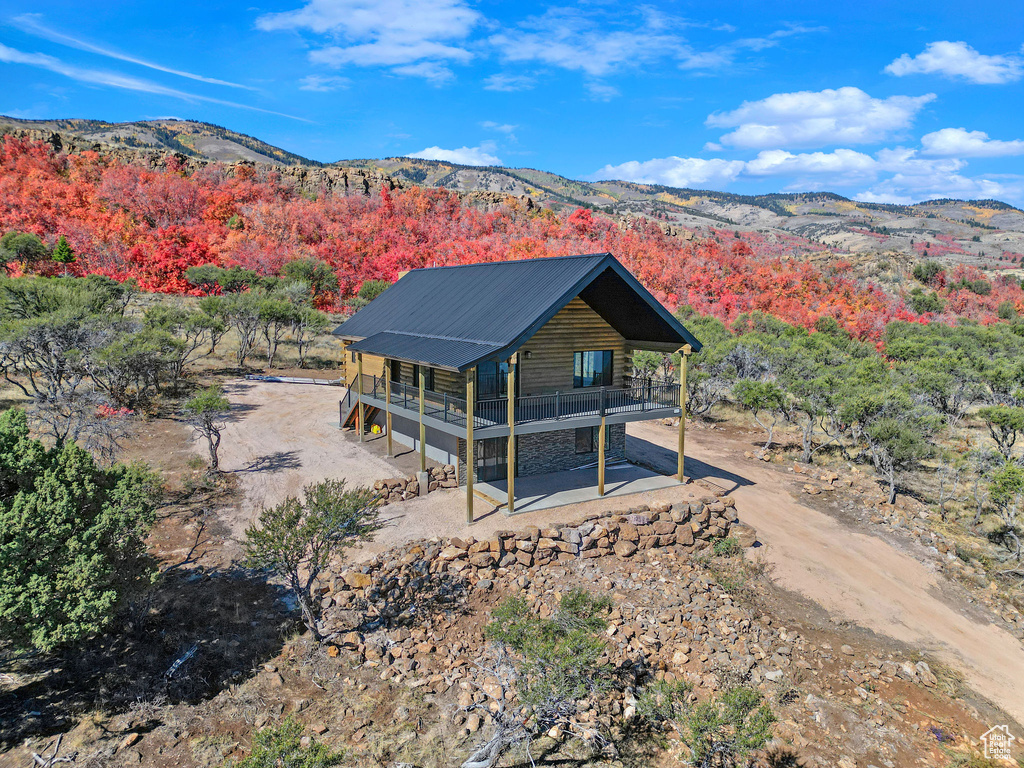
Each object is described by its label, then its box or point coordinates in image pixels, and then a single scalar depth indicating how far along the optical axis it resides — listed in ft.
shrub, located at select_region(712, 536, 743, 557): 57.31
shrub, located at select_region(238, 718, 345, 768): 23.58
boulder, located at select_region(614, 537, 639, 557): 54.39
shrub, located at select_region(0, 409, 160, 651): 30.53
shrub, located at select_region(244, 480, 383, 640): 37.55
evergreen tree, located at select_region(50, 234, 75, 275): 176.24
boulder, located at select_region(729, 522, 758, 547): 58.90
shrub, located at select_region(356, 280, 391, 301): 175.42
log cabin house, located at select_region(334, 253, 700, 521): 57.52
